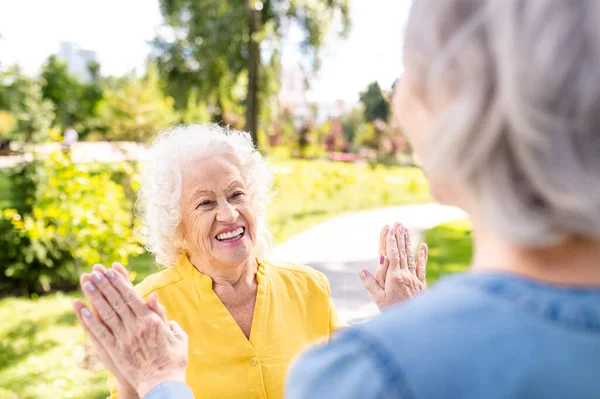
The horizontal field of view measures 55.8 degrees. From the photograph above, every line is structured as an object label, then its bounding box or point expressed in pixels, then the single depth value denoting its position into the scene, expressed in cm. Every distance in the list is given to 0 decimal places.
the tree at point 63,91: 3925
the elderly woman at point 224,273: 202
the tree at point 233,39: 1113
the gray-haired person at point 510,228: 65
